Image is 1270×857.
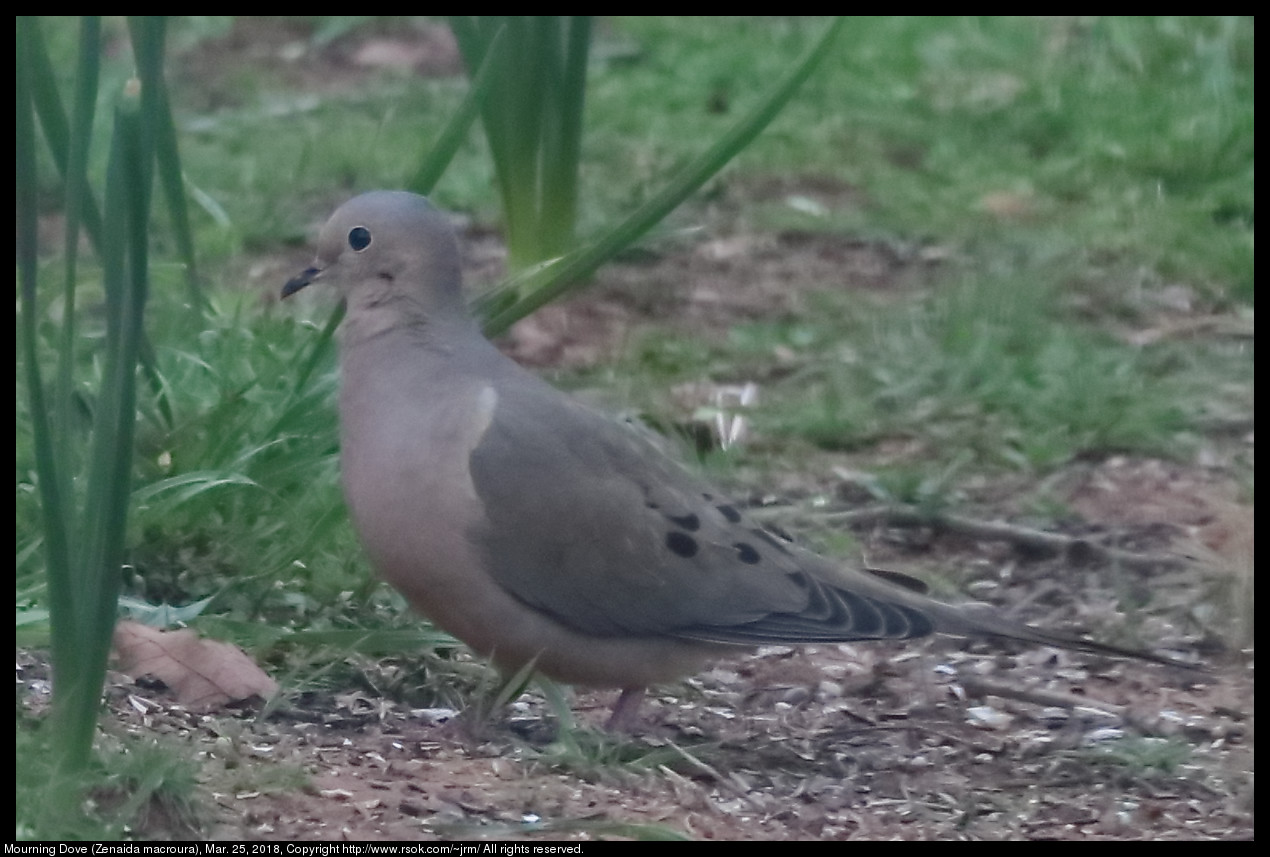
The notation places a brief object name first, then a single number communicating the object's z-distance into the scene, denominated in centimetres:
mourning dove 598
